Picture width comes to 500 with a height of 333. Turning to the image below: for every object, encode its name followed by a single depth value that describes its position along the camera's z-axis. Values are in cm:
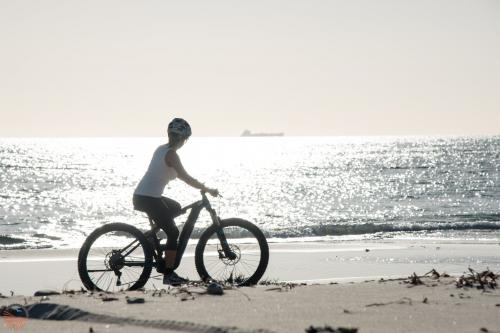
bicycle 1706
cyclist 1703
